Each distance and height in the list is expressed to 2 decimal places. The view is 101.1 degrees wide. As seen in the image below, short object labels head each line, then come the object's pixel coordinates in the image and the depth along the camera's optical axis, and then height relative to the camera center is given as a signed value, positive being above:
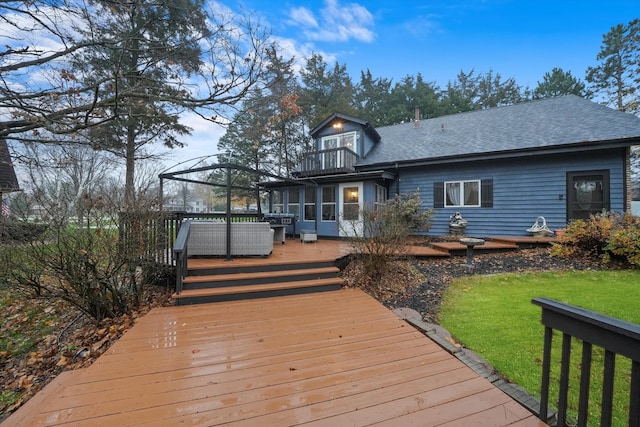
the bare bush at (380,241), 5.16 -0.71
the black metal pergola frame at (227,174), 5.16 +0.69
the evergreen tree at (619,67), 16.73 +9.26
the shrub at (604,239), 5.73 -0.80
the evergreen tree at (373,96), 22.98 +9.66
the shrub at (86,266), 3.69 -0.88
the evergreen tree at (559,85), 19.38 +9.04
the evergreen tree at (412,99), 21.52 +8.81
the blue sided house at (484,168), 8.11 +1.35
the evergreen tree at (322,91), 20.30 +9.09
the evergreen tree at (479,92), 21.95 +9.91
